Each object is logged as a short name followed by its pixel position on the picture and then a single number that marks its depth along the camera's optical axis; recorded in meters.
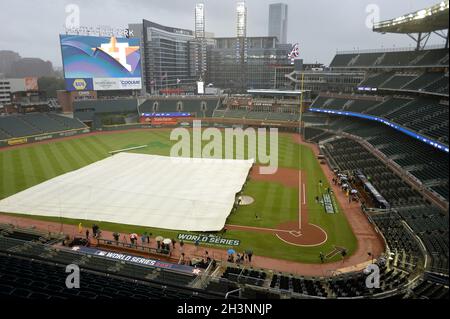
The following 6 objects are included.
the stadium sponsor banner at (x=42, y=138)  68.71
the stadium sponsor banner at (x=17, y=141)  64.00
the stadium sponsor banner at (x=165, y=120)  90.88
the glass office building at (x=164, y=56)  139.00
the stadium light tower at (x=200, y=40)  151.88
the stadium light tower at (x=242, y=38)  135.38
